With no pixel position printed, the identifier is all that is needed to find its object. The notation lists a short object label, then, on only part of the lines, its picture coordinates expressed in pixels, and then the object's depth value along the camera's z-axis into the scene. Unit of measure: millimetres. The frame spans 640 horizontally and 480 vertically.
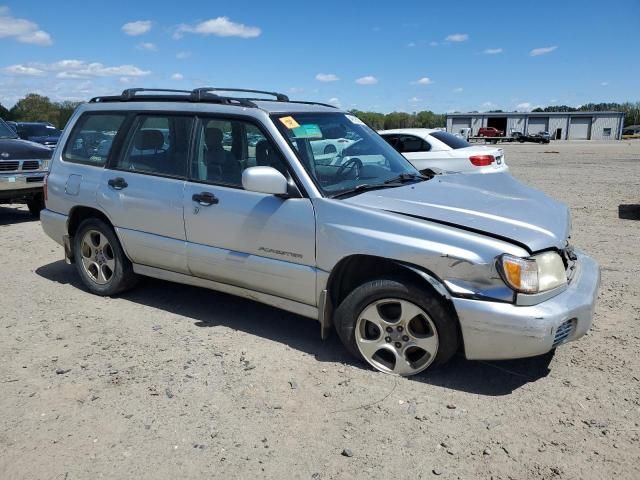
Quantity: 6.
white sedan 10453
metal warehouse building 85000
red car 65438
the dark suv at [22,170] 9266
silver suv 3301
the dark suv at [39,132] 18508
